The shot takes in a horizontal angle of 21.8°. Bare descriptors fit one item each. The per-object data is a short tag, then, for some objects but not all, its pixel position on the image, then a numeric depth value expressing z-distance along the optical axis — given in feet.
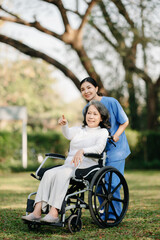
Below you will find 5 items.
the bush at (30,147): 50.26
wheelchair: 12.87
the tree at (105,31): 40.81
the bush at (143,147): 54.95
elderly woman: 12.75
